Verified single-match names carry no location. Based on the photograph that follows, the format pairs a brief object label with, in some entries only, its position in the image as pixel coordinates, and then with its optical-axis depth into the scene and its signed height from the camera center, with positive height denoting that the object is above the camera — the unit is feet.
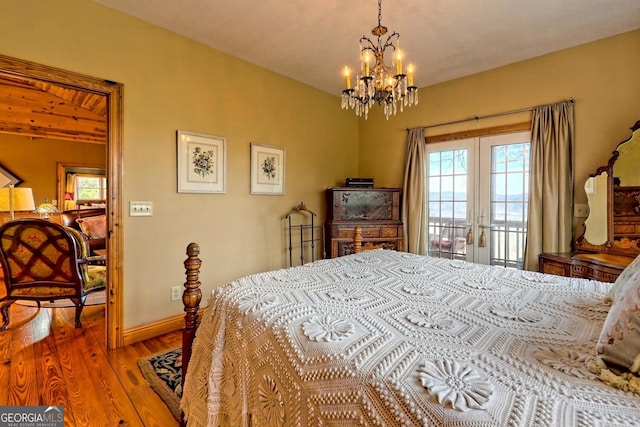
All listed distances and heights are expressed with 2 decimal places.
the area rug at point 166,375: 5.91 -3.70
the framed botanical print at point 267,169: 10.77 +1.57
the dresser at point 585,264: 7.42 -1.40
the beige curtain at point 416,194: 12.45 +0.74
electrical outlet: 8.96 -2.47
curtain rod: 10.03 +3.52
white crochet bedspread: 2.19 -1.33
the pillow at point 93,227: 13.56 -0.77
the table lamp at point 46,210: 16.06 +0.00
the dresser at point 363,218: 12.25 -0.28
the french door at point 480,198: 10.49 +0.53
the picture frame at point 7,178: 16.48 +1.78
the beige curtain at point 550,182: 9.39 +0.97
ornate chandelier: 6.11 +2.69
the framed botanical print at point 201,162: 8.96 +1.52
